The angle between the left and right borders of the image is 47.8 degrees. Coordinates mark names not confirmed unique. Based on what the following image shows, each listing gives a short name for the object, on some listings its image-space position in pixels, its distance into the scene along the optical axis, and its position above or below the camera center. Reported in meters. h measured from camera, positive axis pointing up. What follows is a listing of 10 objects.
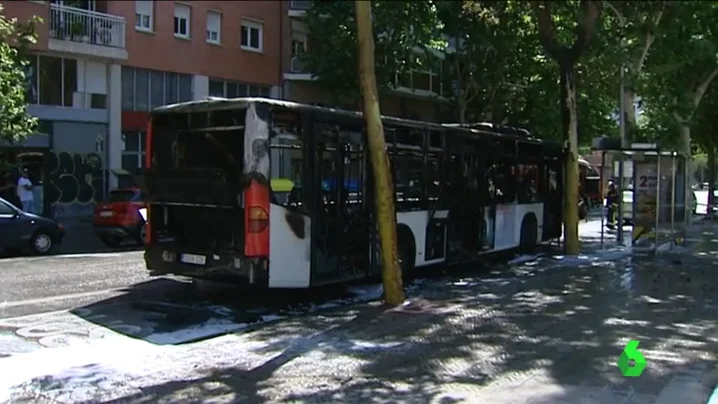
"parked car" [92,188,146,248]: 19.88 -1.01
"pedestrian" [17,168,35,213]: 23.06 -0.45
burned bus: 10.30 -0.17
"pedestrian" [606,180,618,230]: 26.62 -0.72
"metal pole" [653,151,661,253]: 18.42 -0.28
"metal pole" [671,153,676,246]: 19.16 -0.23
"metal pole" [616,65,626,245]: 19.44 -0.09
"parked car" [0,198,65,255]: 17.36 -1.22
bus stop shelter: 18.95 -0.14
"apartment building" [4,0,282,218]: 26.61 +3.64
